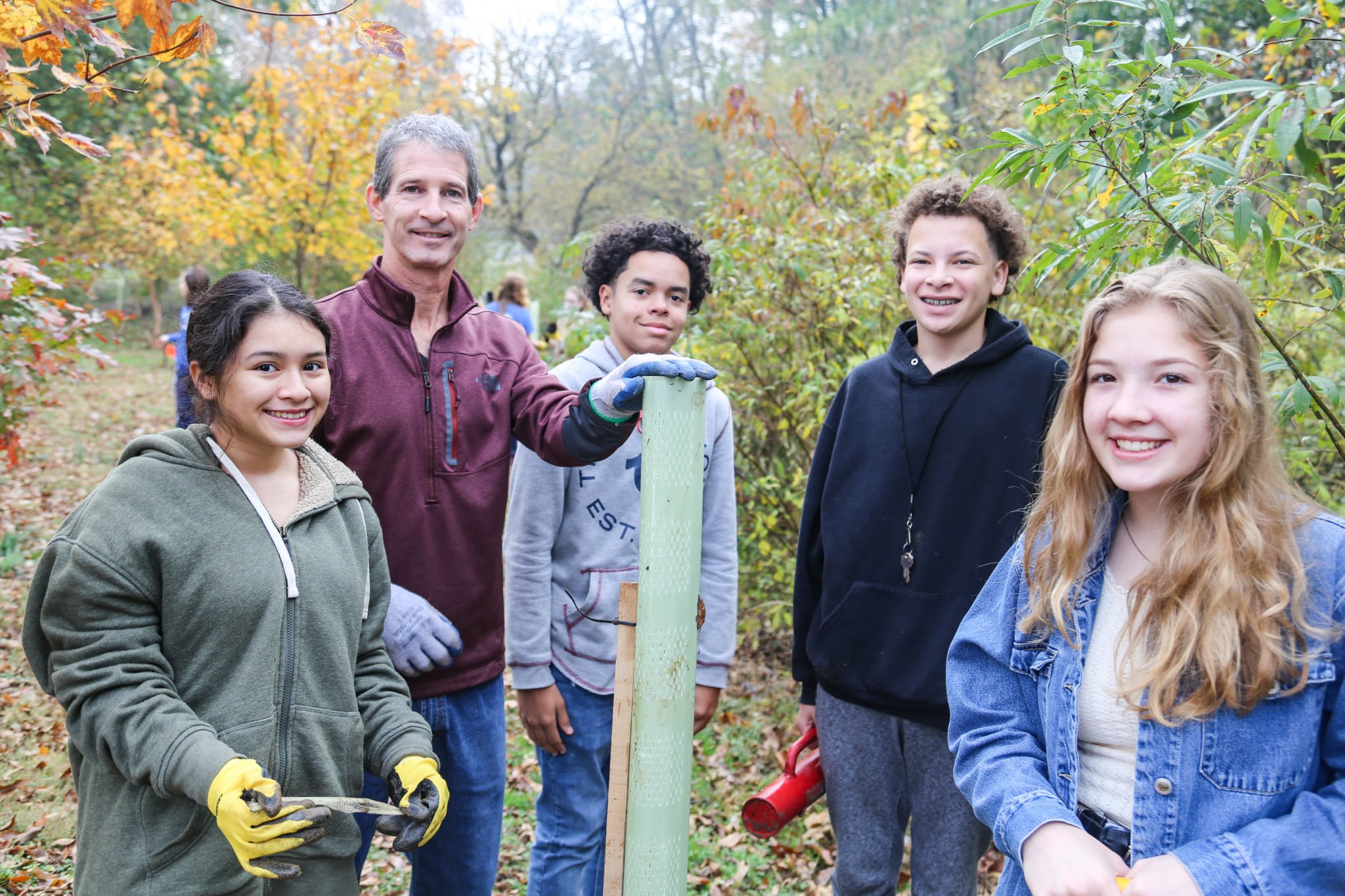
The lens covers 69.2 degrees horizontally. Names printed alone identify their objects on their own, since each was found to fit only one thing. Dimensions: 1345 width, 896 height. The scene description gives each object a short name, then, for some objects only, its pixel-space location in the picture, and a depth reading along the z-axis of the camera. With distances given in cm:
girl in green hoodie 169
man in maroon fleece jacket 232
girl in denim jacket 147
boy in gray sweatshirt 260
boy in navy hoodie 241
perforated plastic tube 163
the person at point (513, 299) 1049
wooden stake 188
